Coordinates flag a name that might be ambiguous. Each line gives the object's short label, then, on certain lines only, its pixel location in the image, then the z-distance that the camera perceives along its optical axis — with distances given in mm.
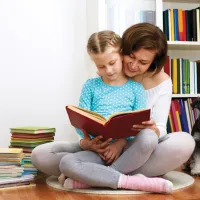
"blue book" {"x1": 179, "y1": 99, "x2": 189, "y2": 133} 4253
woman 2731
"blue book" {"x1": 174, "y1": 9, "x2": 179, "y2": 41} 4280
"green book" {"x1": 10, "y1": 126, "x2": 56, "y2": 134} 3402
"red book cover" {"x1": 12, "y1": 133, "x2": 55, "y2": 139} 3423
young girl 2721
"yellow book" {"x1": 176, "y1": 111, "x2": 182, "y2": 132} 4253
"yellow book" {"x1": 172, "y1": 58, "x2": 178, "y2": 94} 4280
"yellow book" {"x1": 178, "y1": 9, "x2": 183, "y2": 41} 4294
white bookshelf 4277
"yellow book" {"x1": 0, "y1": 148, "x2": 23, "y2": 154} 3065
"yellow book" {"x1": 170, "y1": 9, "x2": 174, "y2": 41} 4268
